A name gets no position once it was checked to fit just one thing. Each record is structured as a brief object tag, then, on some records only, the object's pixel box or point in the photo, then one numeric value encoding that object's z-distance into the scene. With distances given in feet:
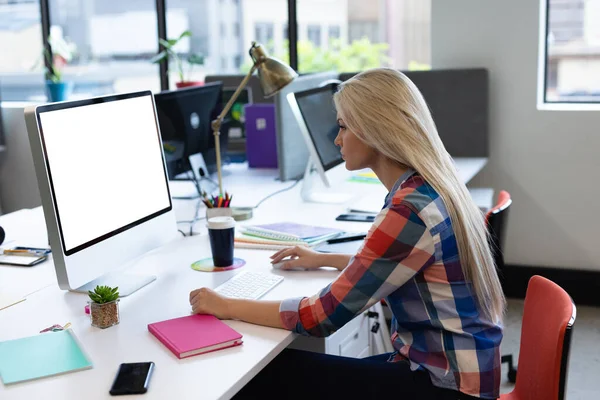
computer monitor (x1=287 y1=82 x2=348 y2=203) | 8.96
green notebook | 4.63
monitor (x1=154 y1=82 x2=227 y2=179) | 9.18
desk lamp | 8.38
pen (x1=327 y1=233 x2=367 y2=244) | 7.43
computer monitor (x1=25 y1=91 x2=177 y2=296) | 5.38
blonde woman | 5.11
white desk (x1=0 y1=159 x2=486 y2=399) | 4.46
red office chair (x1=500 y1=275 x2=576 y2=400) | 4.86
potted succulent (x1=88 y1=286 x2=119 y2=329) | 5.31
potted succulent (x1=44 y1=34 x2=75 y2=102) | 15.64
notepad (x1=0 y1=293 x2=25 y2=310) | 5.90
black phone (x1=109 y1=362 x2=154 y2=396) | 4.32
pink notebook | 4.91
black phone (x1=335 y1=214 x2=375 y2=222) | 8.36
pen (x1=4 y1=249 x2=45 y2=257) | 7.22
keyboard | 5.93
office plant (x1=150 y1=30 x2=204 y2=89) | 13.84
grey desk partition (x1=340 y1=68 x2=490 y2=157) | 12.44
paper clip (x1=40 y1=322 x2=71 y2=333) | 5.32
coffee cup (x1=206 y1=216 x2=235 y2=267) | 6.57
